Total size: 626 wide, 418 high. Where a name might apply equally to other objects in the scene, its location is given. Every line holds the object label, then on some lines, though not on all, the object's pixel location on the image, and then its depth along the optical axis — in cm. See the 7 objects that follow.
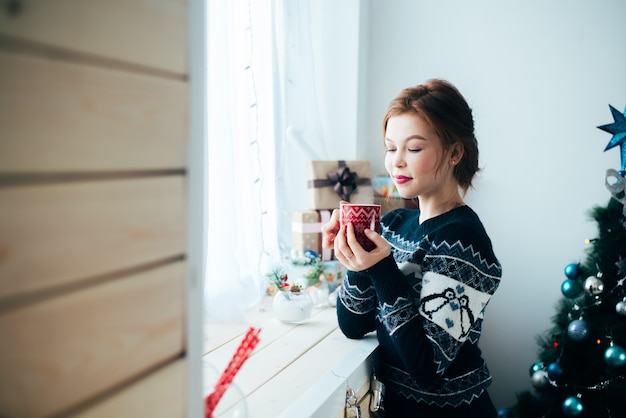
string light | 167
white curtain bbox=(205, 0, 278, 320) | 154
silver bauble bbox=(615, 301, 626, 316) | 145
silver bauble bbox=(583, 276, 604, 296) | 151
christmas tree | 149
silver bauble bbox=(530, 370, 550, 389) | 163
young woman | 108
